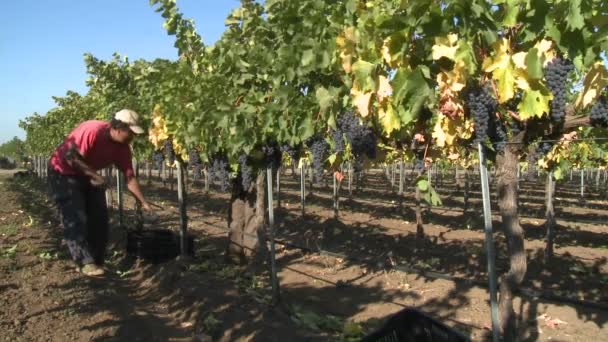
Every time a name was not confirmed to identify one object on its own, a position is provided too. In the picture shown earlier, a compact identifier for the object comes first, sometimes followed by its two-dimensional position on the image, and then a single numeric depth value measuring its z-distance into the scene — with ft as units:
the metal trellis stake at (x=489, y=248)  9.43
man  15.21
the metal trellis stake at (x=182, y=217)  23.16
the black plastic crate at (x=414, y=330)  7.66
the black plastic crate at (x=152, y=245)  22.13
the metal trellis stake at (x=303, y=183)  41.73
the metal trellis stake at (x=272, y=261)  16.94
